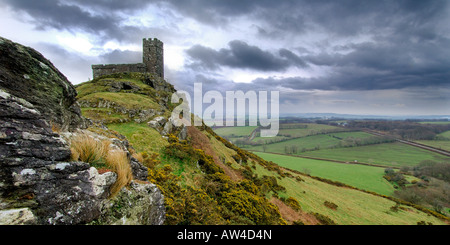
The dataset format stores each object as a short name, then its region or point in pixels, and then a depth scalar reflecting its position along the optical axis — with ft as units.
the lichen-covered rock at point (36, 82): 15.19
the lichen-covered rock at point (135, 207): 14.25
